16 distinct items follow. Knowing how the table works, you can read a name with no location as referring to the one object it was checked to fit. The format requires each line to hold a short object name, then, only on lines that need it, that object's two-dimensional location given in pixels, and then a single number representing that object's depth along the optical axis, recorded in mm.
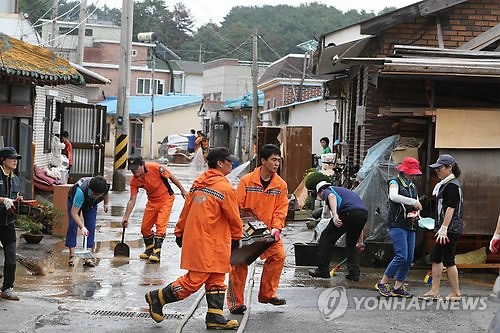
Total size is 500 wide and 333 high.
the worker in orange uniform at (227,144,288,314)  9312
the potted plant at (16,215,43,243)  13967
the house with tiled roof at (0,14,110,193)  13602
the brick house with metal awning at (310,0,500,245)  12260
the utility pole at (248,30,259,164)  36875
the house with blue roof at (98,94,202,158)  53219
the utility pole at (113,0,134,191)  25312
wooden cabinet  22688
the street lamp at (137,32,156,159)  52625
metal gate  24344
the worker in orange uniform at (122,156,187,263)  13180
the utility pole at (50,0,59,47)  35597
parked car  47906
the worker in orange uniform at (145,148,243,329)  8312
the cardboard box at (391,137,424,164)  12875
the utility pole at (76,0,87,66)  31433
